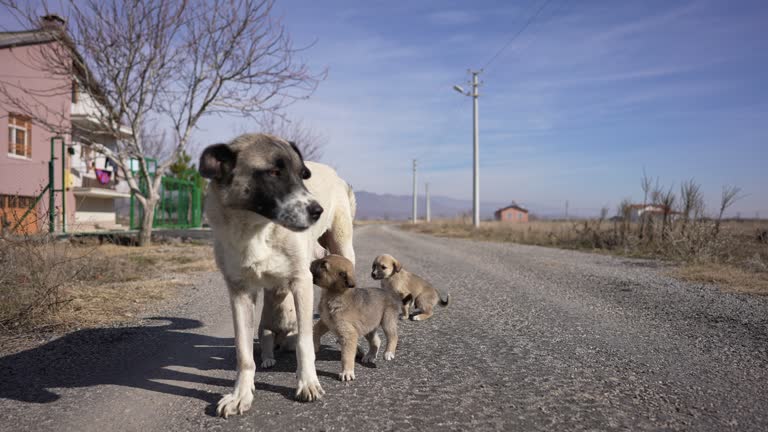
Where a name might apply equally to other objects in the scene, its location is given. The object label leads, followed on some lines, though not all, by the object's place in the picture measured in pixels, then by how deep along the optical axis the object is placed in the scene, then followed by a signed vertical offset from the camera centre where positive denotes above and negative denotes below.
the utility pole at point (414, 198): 77.72 +2.91
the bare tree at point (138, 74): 13.66 +4.41
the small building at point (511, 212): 126.03 +1.19
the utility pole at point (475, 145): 36.47 +5.52
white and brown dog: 2.89 -0.12
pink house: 14.73 +3.38
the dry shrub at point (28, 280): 4.70 -0.71
